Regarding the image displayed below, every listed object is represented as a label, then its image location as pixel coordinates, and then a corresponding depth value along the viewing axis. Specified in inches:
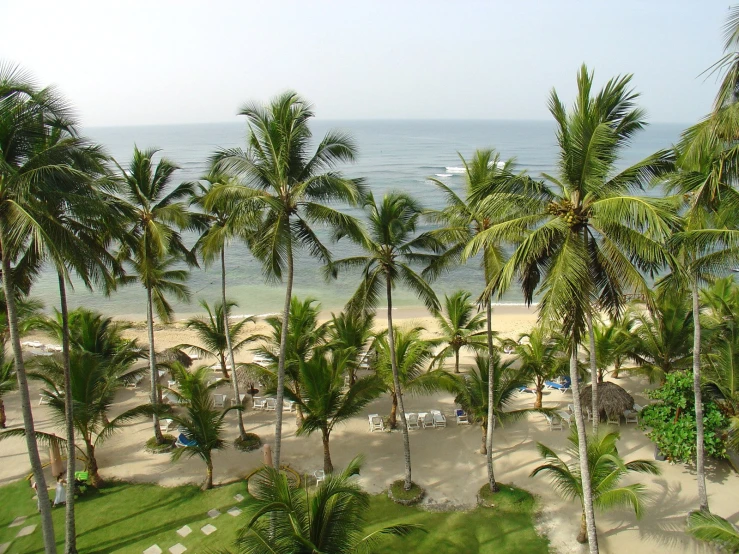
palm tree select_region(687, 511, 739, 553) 314.8
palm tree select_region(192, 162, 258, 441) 409.4
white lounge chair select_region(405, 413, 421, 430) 583.2
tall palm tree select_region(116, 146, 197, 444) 486.3
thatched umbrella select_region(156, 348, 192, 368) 665.6
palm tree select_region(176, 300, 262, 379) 625.0
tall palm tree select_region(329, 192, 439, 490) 450.3
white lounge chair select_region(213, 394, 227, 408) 644.7
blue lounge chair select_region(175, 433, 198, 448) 539.1
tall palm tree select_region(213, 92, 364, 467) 408.8
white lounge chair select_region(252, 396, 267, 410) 633.0
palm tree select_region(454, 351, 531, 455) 476.7
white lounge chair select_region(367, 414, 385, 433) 579.1
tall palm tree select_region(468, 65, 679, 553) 289.0
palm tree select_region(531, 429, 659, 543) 354.9
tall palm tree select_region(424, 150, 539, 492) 416.8
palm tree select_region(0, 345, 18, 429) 522.0
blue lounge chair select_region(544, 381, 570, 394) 669.3
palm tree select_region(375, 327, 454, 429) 512.1
